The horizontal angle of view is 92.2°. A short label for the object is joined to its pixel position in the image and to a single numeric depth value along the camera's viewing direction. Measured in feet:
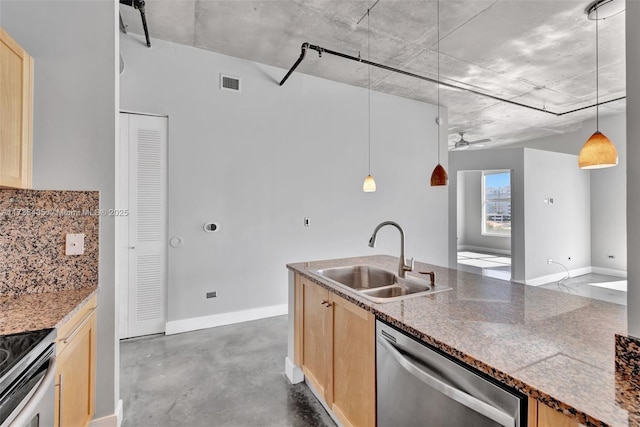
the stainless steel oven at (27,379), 3.15
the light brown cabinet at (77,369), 4.53
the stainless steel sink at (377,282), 6.08
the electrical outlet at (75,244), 6.04
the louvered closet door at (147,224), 11.12
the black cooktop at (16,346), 3.35
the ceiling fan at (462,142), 26.03
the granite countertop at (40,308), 4.28
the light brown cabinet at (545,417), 2.54
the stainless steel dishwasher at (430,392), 3.04
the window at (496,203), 32.27
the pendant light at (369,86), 11.20
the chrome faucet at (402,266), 6.61
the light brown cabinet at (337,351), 5.16
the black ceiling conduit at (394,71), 11.20
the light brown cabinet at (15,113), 4.89
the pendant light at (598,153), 8.22
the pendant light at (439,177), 10.44
